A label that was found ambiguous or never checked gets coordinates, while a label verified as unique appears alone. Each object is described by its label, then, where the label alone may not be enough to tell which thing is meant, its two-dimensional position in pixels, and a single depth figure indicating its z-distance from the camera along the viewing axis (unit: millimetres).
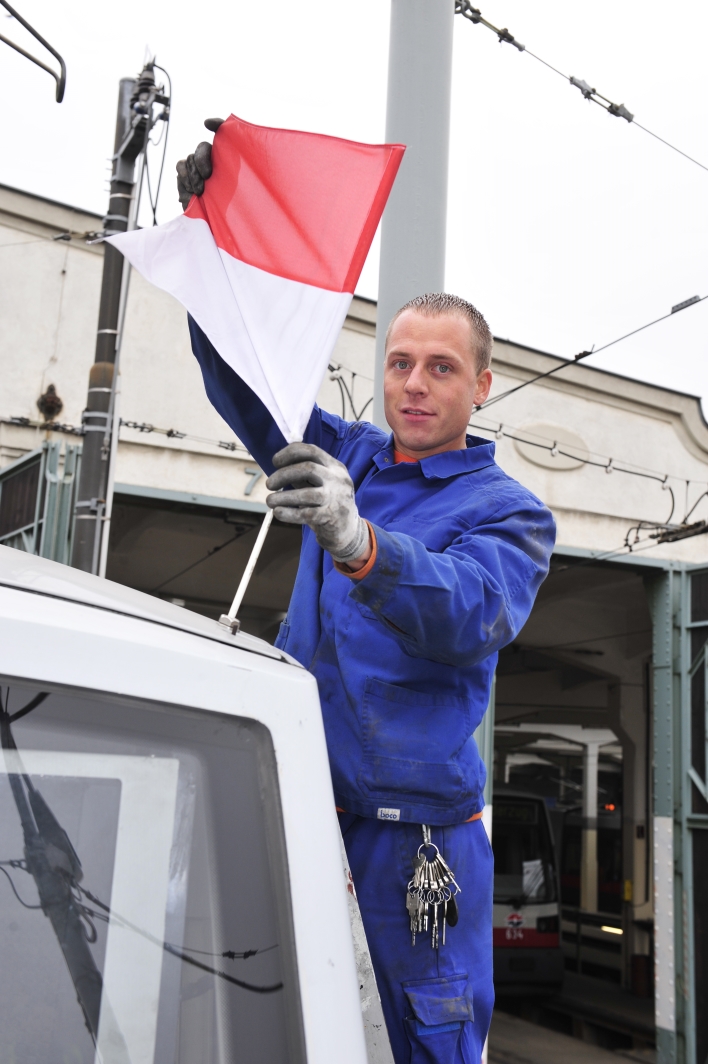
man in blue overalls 1520
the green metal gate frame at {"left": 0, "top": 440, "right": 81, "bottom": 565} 9500
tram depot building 10281
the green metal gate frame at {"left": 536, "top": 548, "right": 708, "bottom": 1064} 10250
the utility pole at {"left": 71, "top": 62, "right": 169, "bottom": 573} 7629
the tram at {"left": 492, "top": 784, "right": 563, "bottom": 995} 14625
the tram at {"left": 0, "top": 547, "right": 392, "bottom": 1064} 1014
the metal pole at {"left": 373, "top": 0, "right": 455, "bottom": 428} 3693
